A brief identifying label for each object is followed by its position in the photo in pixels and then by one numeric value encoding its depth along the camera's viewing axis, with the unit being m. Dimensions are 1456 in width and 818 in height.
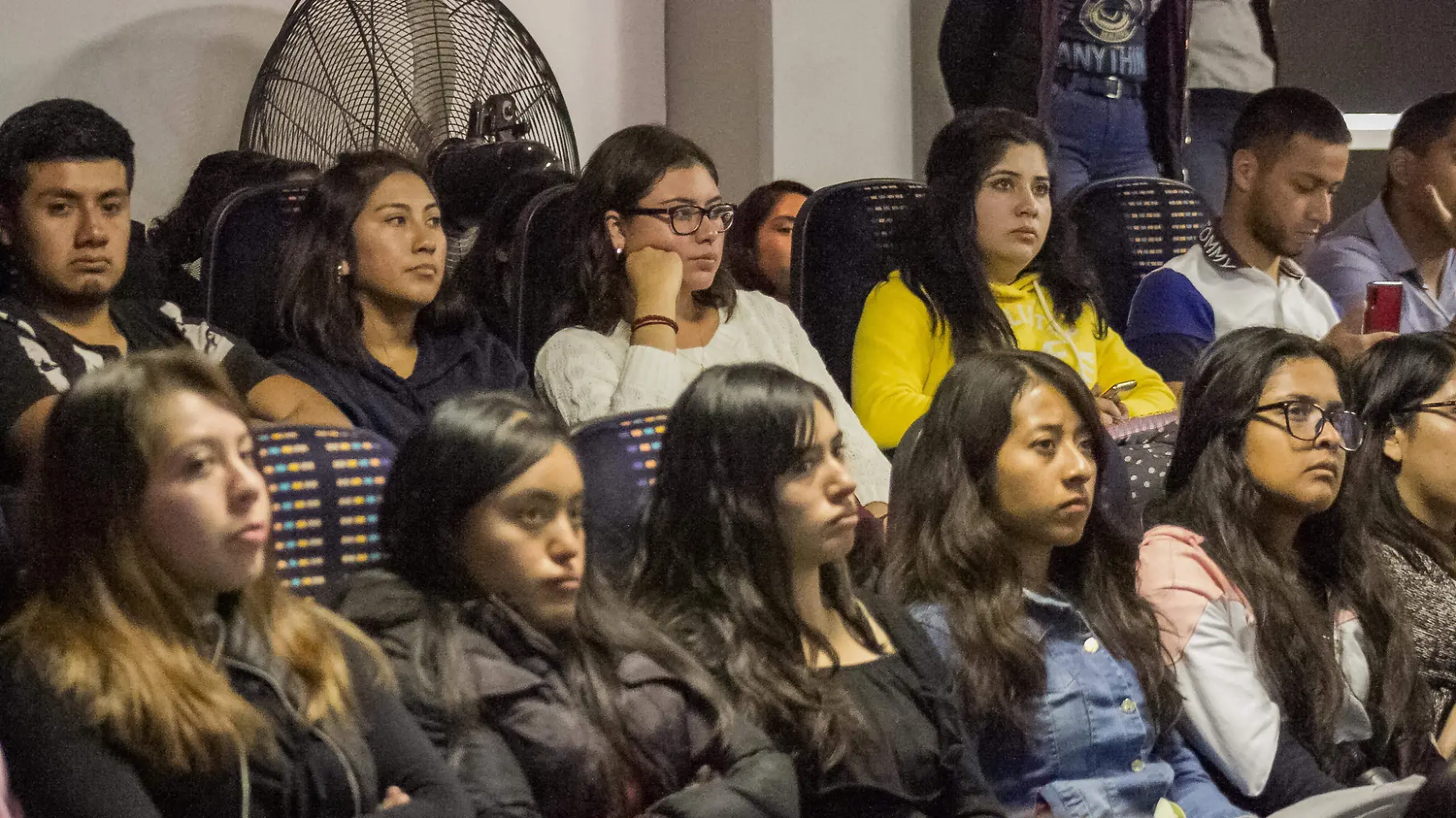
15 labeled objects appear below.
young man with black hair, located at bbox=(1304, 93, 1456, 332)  7.43
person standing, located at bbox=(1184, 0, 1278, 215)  8.56
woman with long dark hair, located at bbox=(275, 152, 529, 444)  5.36
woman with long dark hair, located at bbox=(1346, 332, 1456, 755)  5.17
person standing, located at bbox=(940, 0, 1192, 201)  7.80
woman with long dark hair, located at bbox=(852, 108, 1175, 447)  6.03
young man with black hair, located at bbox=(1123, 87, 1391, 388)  6.80
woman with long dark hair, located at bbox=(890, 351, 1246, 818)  4.18
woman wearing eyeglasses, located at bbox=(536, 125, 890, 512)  5.68
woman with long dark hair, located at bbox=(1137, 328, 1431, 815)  4.47
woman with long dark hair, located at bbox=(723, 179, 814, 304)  7.87
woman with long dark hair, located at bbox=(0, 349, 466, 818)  2.91
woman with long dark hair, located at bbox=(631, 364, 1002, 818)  3.79
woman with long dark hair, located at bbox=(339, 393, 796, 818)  3.46
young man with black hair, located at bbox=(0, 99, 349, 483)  4.93
